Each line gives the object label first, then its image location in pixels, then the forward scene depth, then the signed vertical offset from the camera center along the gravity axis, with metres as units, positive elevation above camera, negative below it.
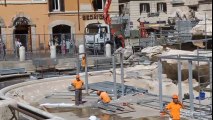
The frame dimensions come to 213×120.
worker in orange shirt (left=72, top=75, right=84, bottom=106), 19.60 -1.94
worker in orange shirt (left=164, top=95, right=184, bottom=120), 14.02 -1.97
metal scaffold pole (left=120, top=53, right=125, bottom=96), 20.70 -1.49
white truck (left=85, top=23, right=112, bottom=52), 40.75 +0.17
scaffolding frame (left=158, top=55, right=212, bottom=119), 15.54 -1.00
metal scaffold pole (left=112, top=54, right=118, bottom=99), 20.92 -1.63
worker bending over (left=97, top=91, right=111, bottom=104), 18.48 -2.16
